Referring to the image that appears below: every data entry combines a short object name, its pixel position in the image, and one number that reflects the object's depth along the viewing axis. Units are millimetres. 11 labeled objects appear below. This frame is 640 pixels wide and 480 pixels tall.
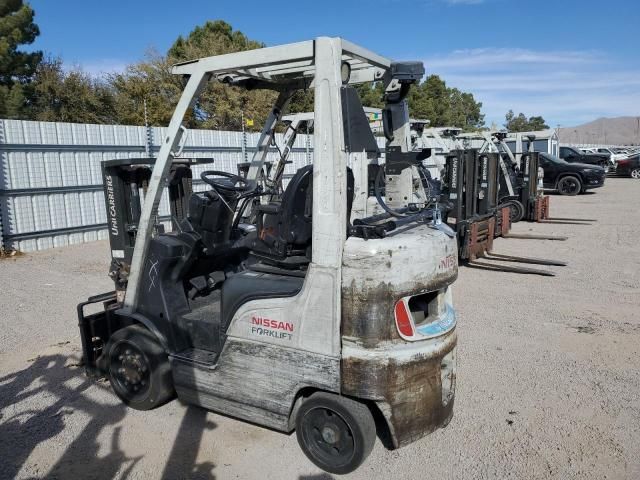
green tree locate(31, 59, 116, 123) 23609
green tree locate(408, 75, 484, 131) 43625
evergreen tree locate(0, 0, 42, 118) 22284
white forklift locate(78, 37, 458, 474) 2895
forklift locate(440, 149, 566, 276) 8805
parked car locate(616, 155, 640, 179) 29672
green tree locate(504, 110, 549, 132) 83706
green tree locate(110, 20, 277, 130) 24328
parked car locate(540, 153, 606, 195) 20078
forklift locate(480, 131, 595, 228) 13833
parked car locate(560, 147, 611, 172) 28422
